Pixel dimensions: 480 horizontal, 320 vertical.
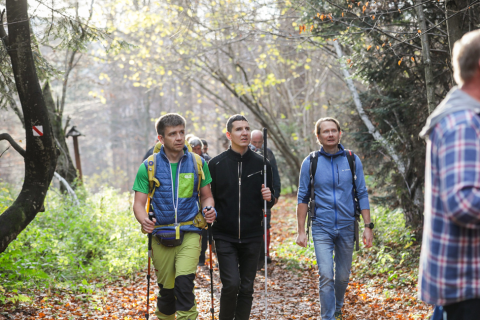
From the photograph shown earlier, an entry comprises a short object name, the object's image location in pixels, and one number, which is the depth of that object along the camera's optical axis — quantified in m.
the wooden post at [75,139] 16.22
